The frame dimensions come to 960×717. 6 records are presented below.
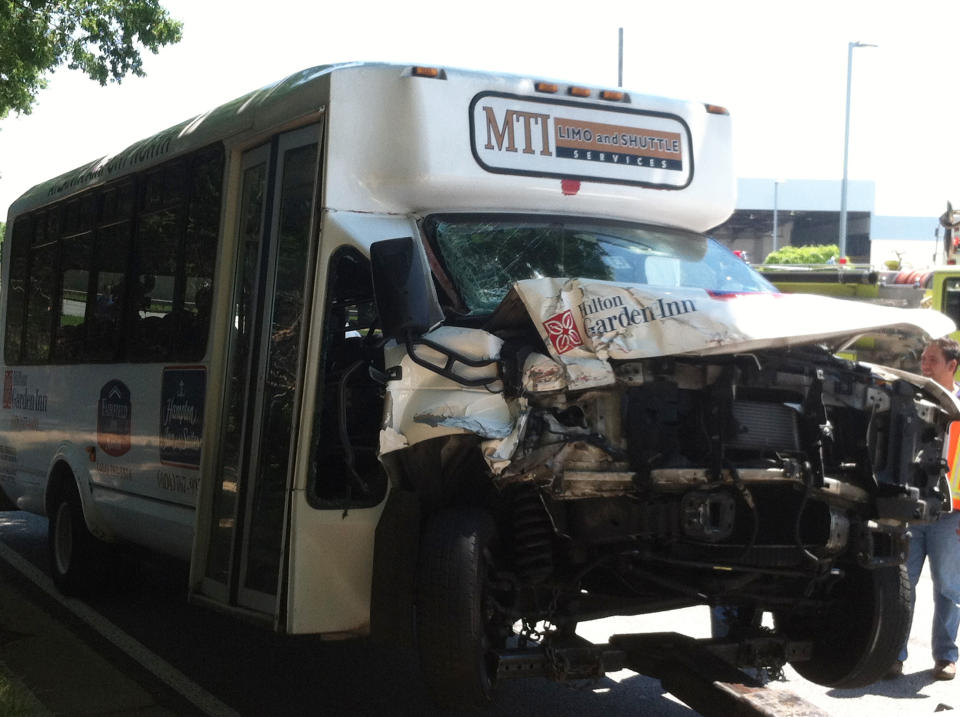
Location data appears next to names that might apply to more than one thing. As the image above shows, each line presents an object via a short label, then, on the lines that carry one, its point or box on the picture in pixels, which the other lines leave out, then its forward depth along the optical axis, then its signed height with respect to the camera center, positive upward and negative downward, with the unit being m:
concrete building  65.75 +12.49
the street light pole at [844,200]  38.03 +7.93
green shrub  44.79 +7.26
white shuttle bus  4.82 +0.16
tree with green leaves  14.91 +4.46
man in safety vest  7.25 -0.56
